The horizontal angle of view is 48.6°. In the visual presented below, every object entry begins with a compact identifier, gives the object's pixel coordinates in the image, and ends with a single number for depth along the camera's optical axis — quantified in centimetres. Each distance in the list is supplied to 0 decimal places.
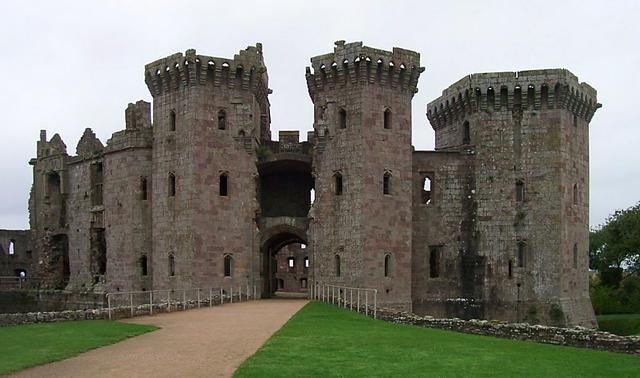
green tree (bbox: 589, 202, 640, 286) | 4959
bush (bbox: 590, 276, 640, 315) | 5062
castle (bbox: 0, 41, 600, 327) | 3841
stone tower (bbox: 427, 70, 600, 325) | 3906
